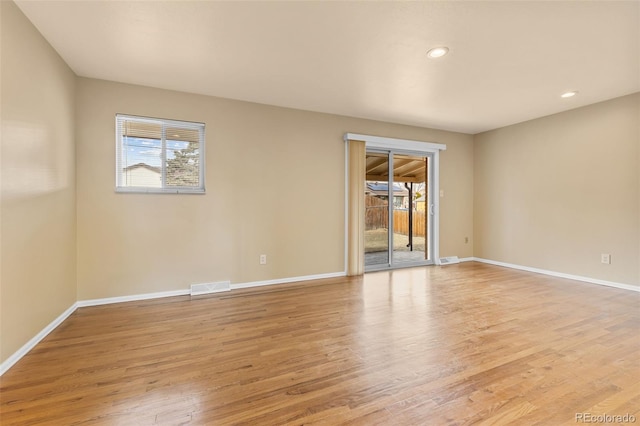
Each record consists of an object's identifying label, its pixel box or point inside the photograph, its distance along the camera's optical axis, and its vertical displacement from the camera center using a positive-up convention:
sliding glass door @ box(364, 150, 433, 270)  4.85 +0.06
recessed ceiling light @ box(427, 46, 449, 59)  2.49 +1.47
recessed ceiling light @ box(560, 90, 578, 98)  3.47 +1.50
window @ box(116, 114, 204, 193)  3.22 +0.71
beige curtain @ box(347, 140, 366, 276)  4.41 +0.06
